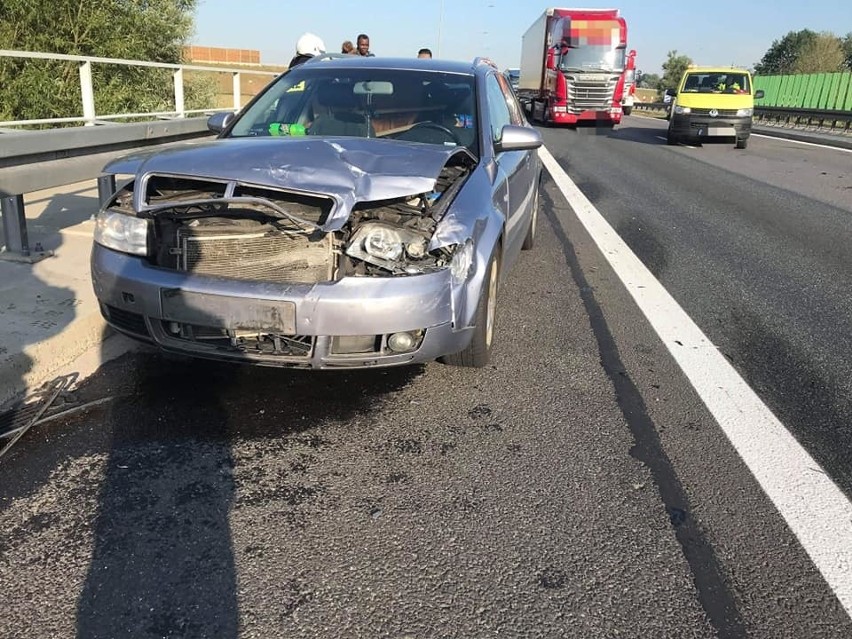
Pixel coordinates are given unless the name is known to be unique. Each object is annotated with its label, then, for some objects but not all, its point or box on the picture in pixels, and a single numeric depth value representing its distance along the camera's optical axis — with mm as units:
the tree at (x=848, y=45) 77750
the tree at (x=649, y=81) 100756
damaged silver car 3135
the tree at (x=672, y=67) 79750
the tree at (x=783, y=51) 100812
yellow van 19422
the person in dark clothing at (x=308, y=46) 8930
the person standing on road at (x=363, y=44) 11586
